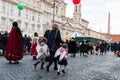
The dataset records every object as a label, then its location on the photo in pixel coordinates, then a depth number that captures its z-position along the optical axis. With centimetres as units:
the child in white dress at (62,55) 533
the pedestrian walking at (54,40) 570
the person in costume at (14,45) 694
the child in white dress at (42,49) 572
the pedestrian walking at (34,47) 885
